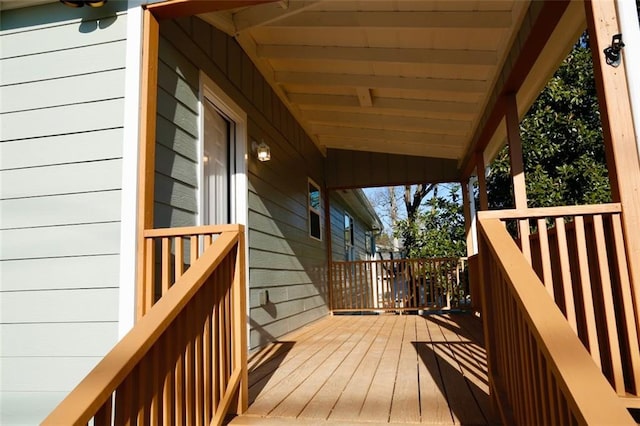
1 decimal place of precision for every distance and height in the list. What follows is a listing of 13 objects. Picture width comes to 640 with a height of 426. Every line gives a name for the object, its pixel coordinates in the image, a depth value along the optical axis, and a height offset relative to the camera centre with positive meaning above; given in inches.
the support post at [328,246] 292.2 +17.7
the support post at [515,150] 141.8 +37.2
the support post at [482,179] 198.6 +40.5
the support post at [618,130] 75.4 +23.2
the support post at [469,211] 275.7 +35.0
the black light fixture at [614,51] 78.7 +38.1
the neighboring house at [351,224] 393.1 +52.6
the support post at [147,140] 88.6 +29.9
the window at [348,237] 442.6 +36.1
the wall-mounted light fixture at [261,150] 168.1 +48.2
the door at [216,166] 140.3 +37.6
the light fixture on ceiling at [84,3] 95.7 +62.4
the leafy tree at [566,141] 263.9 +75.6
